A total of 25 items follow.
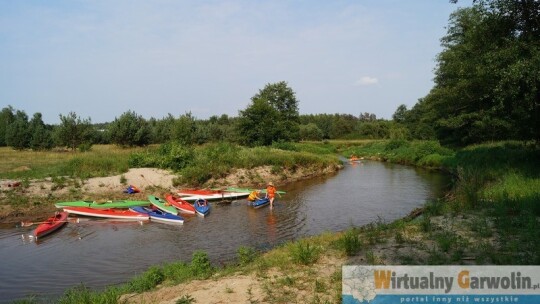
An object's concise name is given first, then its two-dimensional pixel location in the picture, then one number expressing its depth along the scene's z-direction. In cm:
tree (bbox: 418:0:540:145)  1429
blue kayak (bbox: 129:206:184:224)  1906
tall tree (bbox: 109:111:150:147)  4772
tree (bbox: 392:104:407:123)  12075
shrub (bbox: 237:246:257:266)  1025
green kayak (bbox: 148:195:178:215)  2011
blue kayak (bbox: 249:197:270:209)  2298
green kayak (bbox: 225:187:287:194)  2641
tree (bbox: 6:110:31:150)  5409
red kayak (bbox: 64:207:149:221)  1980
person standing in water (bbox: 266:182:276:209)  2308
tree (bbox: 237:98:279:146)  5209
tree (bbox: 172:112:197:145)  4197
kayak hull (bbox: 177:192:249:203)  2445
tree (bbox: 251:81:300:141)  6962
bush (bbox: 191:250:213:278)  972
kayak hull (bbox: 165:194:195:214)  2117
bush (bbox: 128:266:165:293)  925
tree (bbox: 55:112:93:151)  4294
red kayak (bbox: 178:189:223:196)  2517
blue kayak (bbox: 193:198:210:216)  2082
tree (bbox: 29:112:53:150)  5338
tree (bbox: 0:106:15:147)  7075
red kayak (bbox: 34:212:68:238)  1683
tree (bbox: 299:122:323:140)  9444
